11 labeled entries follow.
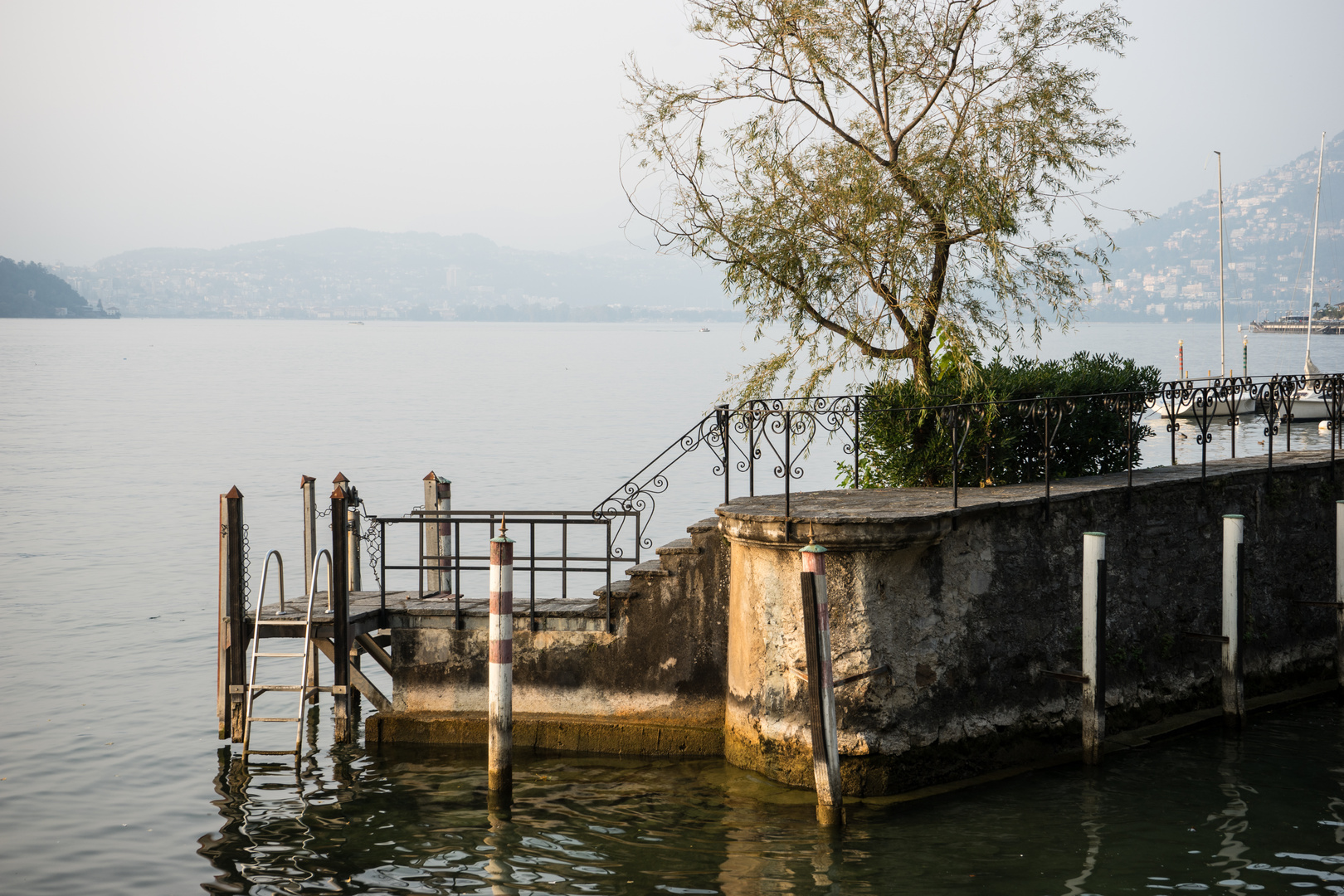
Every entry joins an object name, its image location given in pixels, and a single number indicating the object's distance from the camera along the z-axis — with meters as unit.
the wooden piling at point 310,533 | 12.62
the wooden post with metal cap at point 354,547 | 13.23
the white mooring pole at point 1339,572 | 12.84
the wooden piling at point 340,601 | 11.34
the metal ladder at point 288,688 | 11.17
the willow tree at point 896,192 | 14.28
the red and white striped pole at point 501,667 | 10.04
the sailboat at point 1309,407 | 49.67
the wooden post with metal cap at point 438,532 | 13.31
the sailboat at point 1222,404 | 47.06
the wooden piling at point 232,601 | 11.41
